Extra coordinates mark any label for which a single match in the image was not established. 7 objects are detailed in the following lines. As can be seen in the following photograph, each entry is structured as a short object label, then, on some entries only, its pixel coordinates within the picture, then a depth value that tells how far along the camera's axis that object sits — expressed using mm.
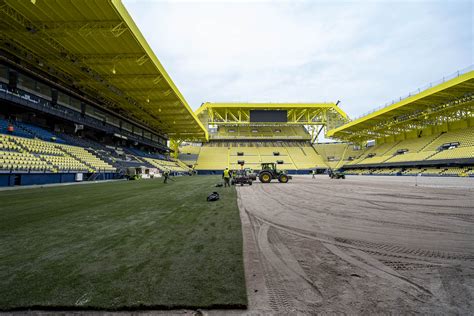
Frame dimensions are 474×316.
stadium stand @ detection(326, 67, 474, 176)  26047
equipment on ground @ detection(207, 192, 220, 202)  7414
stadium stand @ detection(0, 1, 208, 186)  12766
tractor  17688
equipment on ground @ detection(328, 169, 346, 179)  26828
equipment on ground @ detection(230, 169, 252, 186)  15273
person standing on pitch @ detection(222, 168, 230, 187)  13989
